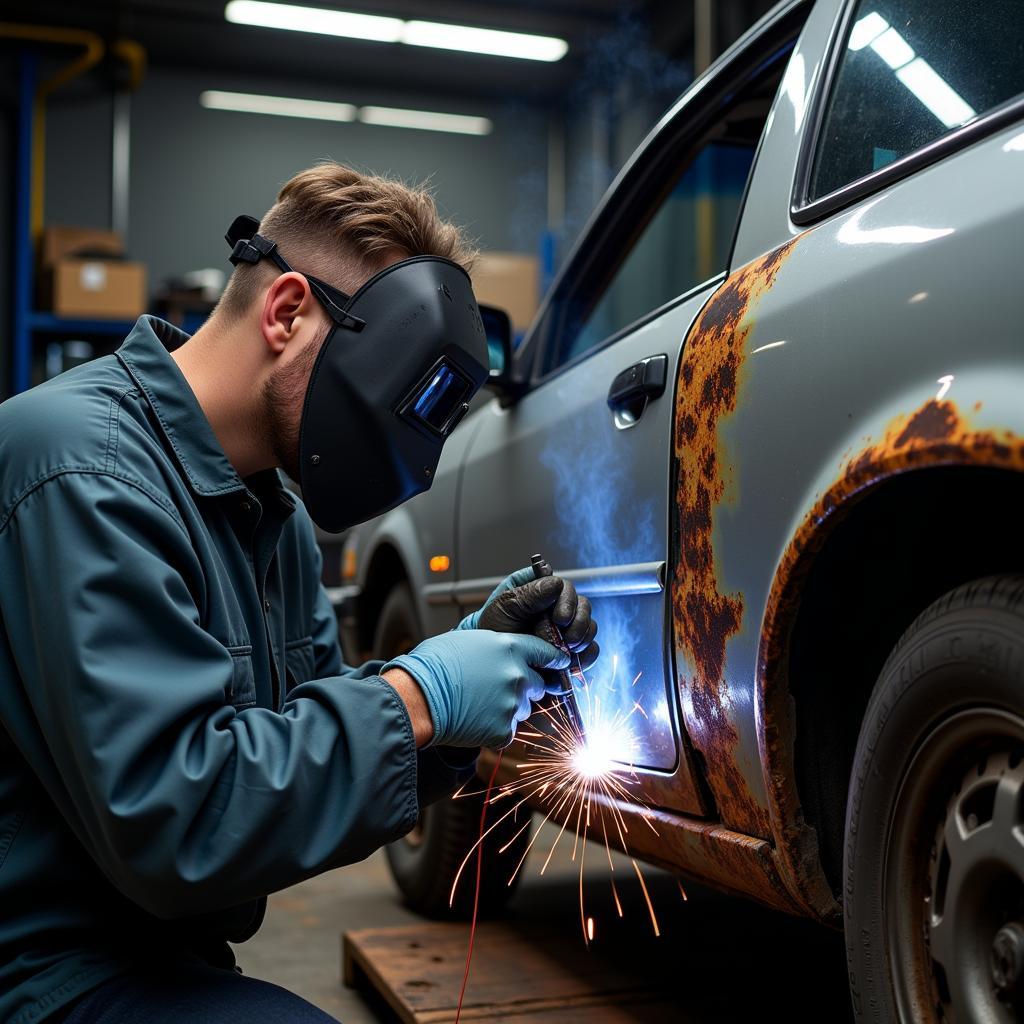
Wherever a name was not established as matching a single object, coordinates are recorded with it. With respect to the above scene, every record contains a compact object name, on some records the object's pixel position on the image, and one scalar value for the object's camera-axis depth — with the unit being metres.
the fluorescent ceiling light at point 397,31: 9.02
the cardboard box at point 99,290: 8.81
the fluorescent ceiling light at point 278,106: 10.27
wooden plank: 2.42
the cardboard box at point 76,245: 8.95
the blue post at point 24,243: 8.95
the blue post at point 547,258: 9.70
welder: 1.37
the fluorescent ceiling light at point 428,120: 10.63
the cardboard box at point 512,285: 9.30
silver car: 1.28
